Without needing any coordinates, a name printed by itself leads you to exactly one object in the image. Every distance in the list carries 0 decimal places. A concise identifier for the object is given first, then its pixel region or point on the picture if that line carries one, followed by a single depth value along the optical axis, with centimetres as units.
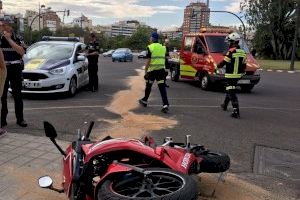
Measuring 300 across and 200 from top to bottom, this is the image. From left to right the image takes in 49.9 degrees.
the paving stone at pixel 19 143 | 490
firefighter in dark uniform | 750
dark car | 3171
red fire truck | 1089
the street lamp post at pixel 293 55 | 2316
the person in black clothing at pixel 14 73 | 567
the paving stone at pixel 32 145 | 483
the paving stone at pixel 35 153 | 450
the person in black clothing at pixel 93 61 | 993
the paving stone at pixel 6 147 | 466
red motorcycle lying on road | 248
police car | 849
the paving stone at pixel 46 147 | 472
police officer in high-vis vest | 765
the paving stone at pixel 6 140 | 496
